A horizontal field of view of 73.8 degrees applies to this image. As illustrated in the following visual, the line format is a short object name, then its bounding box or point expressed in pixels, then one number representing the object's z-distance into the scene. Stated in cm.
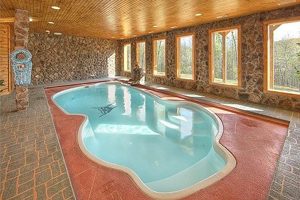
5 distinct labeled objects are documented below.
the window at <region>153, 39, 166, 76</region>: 1150
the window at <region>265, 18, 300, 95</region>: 612
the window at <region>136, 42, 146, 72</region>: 1316
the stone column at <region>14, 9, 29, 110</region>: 541
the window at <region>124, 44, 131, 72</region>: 1469
